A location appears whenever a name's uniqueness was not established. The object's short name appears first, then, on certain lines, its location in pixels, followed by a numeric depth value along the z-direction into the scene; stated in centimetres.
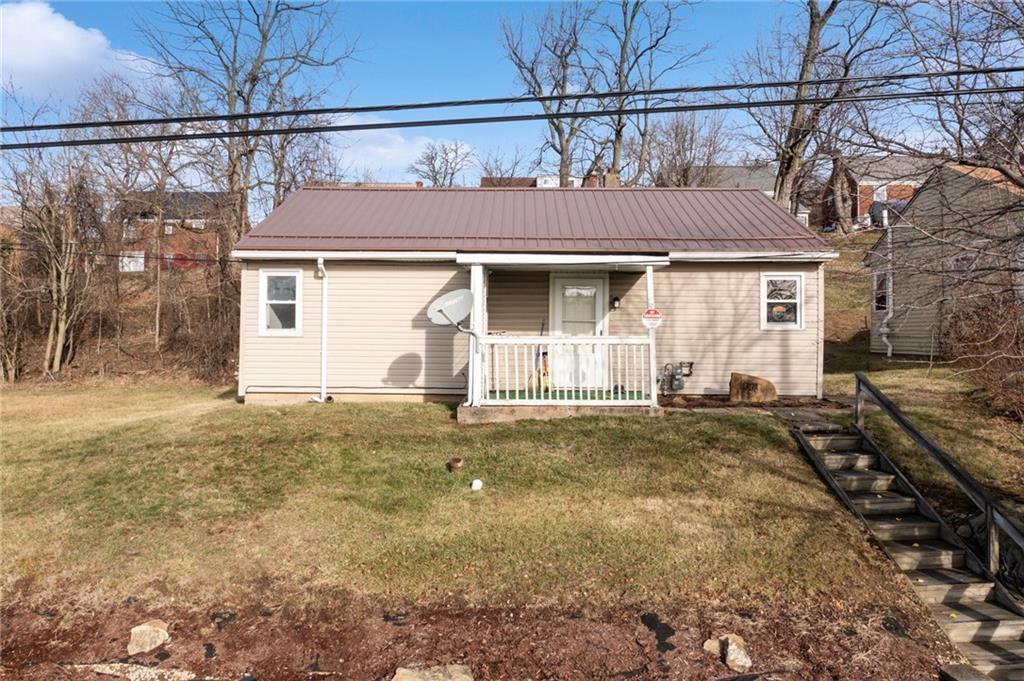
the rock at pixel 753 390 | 946
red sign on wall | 824
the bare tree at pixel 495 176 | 3214
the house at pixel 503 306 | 1012
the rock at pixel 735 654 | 396
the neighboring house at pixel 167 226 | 1983
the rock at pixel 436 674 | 383
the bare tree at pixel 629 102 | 2639
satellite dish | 840
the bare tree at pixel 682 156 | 3130
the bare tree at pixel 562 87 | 2822
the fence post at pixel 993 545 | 495
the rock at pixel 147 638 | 419
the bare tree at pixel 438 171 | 3675
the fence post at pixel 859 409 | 741
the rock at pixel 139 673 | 393
